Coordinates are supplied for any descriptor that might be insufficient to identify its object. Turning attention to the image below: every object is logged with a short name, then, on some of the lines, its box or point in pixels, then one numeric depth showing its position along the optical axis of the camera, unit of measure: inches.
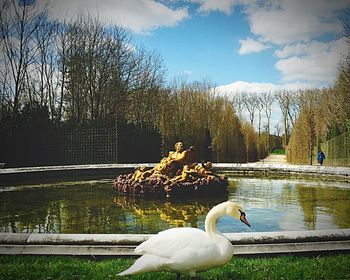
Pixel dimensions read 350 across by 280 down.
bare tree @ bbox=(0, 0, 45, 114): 764.5
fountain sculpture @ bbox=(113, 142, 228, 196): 368.5
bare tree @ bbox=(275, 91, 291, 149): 1711.4
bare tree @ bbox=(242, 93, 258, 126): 1840.3
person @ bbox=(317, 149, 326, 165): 810.8
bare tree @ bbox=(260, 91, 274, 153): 1847.9
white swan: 118.7
